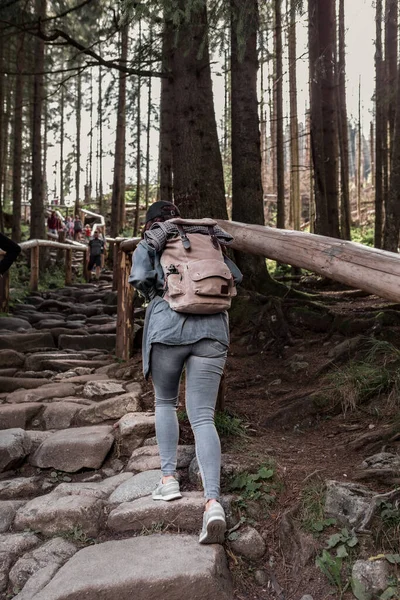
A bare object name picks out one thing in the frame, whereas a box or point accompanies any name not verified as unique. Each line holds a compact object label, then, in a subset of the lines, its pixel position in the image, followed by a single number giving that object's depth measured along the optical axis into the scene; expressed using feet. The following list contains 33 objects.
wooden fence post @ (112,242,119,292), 42.86
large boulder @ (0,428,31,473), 12.86
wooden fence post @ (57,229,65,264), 63.16
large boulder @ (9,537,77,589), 9.10
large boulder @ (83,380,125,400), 17.58
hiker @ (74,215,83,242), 86.76
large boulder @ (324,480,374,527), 8.73
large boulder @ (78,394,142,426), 15.67
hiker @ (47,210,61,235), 85.66
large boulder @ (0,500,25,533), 10.54
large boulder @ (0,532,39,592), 9.19
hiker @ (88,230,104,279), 53.88
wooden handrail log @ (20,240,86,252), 39.06
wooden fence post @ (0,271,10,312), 30.91
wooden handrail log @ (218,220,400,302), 8.44
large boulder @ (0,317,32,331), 27.15
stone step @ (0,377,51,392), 18.67
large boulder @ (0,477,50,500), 11.80
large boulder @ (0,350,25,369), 20.83
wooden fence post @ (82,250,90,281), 57.16
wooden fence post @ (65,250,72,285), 50.85
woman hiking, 9.40
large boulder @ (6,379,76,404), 17.24
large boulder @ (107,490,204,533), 9.64
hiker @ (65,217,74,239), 91.76
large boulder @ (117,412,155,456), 13.25
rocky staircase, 8.14
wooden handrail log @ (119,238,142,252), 19.86
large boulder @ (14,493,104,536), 10.23
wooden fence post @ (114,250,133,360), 21.08
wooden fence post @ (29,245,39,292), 41.86
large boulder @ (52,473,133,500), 11.22
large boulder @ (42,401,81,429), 15.57
